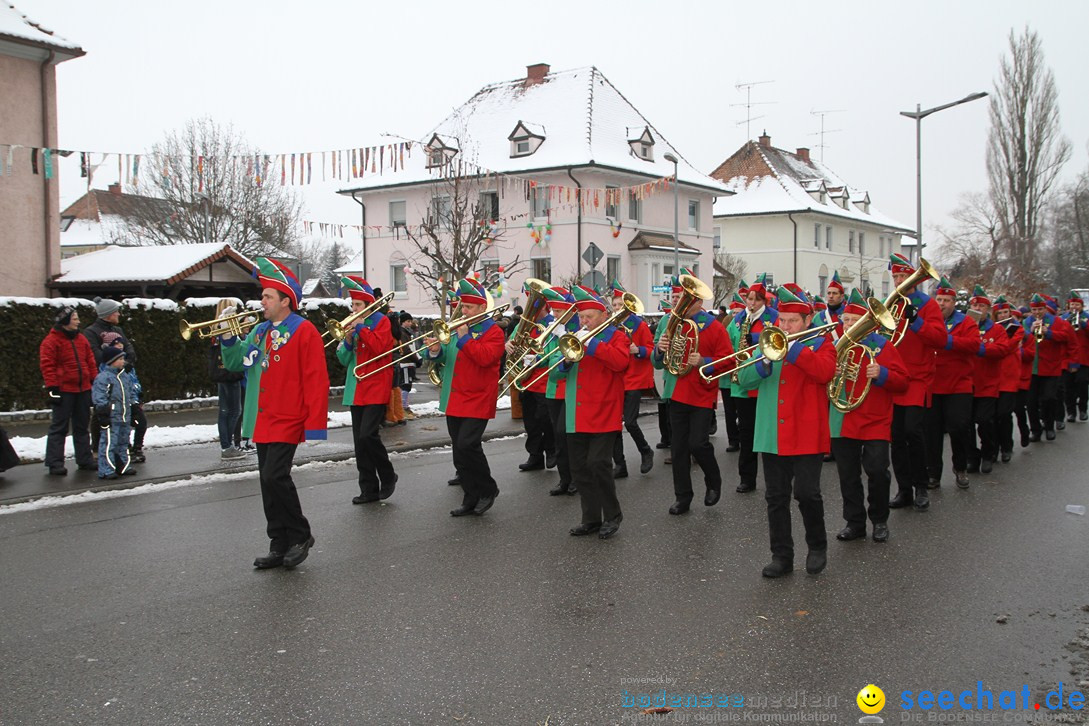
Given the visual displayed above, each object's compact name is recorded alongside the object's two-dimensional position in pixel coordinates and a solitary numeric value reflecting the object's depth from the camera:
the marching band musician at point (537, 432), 10.78
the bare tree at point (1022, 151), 50.09
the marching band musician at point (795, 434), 6.23
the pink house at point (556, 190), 40.59
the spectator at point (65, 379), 10.08
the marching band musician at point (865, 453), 7.32
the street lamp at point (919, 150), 26.97
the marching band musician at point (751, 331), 9.95
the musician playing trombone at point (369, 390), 8.72
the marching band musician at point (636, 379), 10.12
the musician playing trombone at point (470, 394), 8.27
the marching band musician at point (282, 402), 6.47
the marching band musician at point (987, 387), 10.05
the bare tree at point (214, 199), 41.69
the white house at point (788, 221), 56.69
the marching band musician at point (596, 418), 7.31
